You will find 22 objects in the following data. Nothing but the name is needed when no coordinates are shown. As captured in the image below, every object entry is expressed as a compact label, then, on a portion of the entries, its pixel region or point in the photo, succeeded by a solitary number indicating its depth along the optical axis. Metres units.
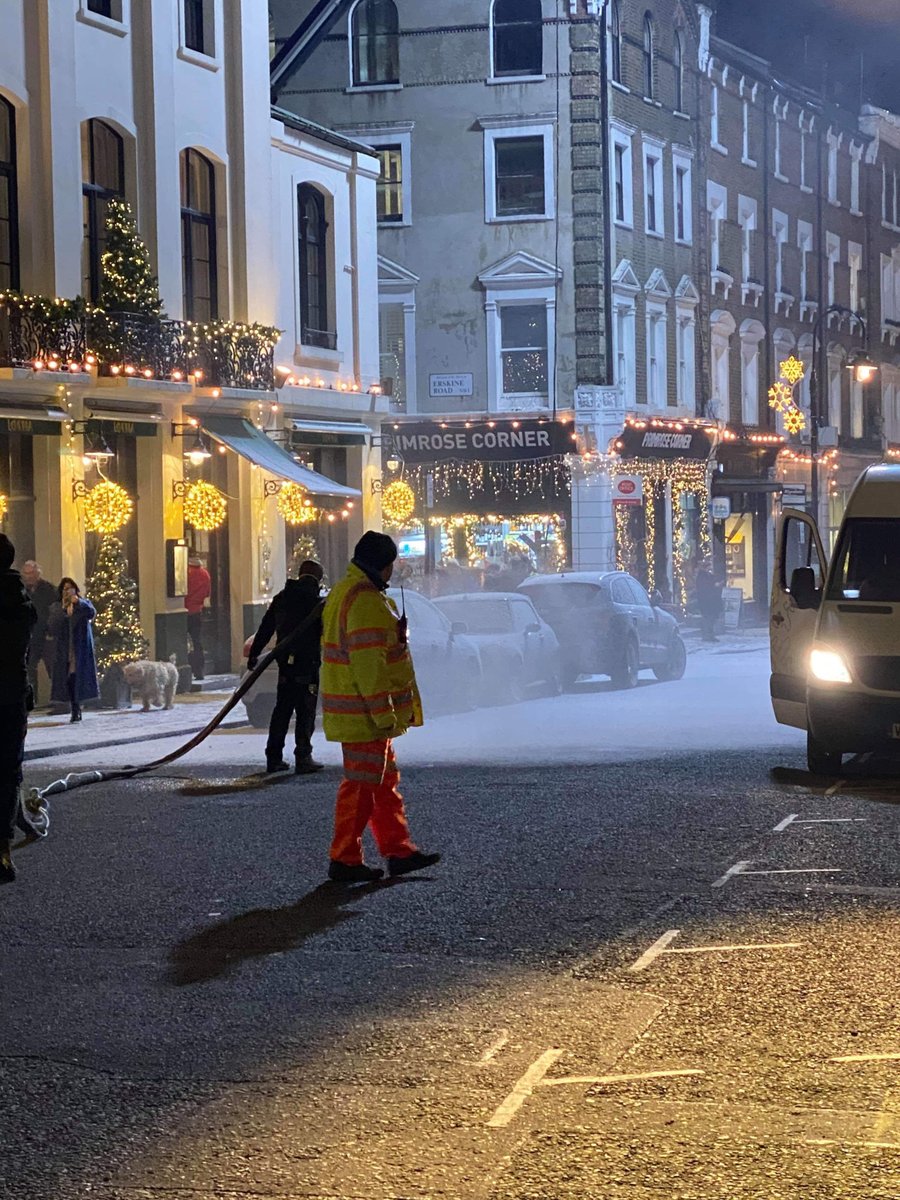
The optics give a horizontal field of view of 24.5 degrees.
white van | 14.09
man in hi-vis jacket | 10.26
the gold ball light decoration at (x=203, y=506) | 26.61
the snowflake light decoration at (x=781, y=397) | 45.47
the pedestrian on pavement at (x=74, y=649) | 22.28
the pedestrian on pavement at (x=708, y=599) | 38.59
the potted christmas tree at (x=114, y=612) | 24.67
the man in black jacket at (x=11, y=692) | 10.81
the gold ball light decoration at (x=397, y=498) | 35.19
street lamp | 37.22
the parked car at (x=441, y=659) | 22.39
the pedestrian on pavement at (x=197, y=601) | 26.92
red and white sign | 36.29
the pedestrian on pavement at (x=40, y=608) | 23.00
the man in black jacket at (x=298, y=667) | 15.90
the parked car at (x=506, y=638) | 23.77
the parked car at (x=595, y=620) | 26.03
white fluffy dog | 23.38
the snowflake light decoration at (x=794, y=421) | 42.44
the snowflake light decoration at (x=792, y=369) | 44.25
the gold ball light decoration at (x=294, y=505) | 29.23
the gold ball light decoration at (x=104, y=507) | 24.94
